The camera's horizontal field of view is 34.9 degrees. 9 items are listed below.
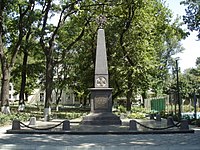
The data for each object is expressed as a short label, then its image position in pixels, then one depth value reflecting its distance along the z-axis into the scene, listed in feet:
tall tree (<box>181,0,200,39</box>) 65.98
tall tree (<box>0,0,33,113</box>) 79.33
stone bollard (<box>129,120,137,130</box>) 50.58
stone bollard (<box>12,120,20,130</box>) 51.11
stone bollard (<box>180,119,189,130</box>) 50.52
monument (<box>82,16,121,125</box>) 60.70
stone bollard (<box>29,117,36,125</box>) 63.41
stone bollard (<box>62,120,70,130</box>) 50.62
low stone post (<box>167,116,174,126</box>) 60.92
